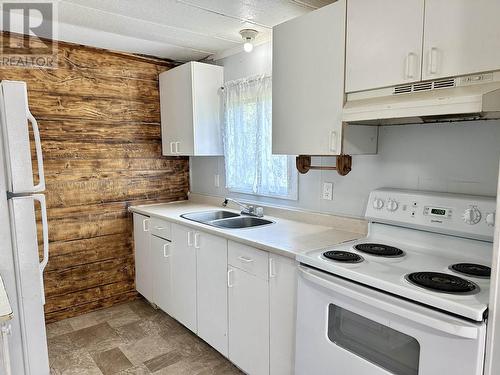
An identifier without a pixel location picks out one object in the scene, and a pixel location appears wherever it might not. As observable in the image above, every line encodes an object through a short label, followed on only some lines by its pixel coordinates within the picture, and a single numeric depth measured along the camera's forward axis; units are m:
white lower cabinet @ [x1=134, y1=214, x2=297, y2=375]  1.81
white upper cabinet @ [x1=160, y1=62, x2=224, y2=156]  2.90
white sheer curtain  2.58
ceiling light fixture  2.46
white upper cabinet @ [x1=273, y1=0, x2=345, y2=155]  1.73
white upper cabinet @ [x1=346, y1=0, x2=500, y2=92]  1.24
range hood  1.24
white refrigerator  1.40
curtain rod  2.58
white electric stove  1.13
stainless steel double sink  2.57
